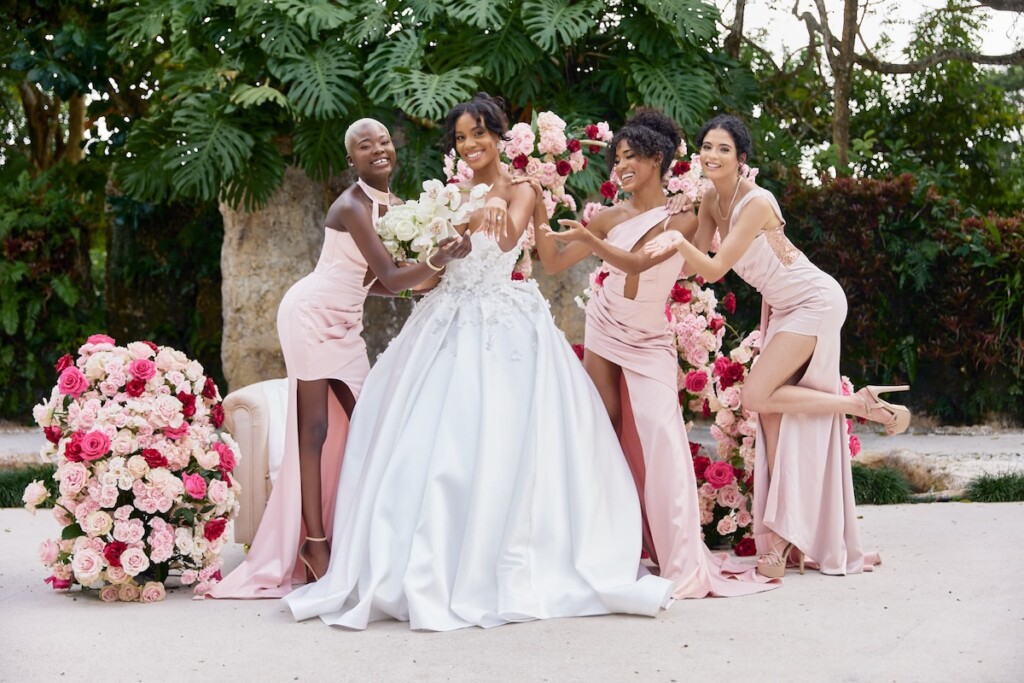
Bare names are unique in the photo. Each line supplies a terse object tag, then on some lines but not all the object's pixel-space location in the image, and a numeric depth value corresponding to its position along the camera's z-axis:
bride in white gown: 4.14
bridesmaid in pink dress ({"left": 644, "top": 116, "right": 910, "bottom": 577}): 4.92
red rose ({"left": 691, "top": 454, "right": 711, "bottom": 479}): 5.51
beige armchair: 5.53
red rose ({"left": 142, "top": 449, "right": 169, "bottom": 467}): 4.70
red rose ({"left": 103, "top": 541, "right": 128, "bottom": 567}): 4.66
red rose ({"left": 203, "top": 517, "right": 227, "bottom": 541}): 4.80
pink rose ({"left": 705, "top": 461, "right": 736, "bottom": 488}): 5.38
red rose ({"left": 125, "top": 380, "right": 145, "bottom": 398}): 4.79
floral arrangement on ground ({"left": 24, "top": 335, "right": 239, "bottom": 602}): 4.66
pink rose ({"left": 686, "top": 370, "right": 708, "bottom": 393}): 5.54
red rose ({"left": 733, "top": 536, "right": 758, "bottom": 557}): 5.45
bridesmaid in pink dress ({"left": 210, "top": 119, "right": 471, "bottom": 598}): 4.69
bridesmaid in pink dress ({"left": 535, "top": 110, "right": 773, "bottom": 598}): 4.64
